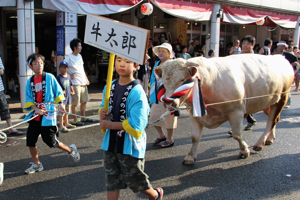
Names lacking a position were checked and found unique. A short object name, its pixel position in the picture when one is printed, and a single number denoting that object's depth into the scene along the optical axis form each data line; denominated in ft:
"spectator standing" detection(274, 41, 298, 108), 23.59
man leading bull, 16.44
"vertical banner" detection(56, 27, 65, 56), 28.53
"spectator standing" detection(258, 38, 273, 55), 27.99
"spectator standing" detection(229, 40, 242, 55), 39.50
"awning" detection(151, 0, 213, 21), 35.25
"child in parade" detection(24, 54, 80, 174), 13.39
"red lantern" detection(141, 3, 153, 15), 32.81
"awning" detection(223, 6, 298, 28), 45.34
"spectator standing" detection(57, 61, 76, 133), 21.44
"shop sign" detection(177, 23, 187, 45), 49.78
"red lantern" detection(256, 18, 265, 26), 49.73
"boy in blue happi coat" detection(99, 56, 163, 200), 8.86
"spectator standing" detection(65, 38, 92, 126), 22.53
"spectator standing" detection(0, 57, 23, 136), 18.99
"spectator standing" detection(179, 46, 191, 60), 39.59
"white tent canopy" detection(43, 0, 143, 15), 26.81
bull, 12.32
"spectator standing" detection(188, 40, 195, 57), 46.88
